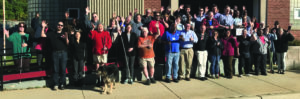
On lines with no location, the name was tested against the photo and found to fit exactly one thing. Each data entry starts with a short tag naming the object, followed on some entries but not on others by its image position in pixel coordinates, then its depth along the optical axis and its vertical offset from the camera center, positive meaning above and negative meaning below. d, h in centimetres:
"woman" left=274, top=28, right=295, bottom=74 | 1060 -4
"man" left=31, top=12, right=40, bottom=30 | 1213 +88
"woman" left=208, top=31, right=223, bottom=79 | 958 -19
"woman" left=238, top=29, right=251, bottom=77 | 1010 -23
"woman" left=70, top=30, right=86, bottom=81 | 847 -16
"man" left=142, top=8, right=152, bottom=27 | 1005 +83
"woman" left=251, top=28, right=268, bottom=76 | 1031 -20
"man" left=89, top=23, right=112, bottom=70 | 860 +6
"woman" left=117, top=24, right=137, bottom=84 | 895 -8
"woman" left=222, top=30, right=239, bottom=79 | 988 -16
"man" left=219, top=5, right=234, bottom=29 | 1089 +86
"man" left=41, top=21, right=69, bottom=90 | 830 -18
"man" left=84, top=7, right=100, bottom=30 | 910 +67
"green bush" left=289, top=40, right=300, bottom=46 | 1239 +7
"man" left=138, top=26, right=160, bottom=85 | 889 -14
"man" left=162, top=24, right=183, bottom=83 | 909 -14
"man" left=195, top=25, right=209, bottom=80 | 950 -18
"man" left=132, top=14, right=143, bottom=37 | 957 +57
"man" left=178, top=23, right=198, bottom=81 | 920 -15
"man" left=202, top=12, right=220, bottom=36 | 1038 +75
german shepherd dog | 800 -73
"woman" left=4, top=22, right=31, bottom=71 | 875 -2
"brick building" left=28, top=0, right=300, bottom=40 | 1373 +178
